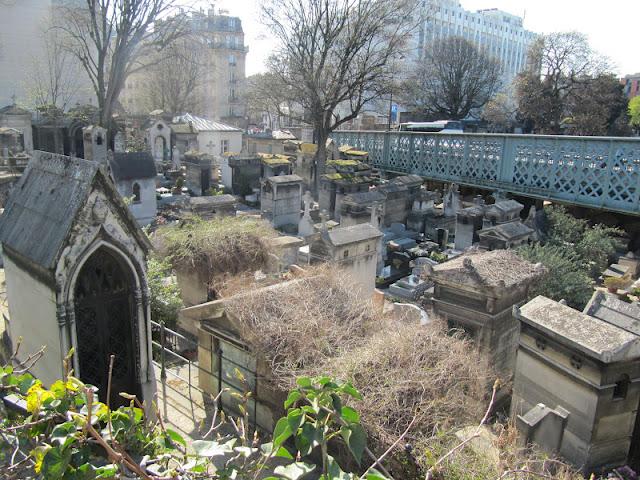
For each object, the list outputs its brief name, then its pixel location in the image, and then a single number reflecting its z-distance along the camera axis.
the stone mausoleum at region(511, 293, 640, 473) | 5.80
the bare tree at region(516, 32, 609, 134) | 37.62
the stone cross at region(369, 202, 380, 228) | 16.33
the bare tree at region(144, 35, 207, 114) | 44.81
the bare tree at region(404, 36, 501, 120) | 49.16
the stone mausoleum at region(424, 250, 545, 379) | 7.73
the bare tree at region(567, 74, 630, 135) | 35.53
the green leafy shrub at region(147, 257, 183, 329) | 8.93
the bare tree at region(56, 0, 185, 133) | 22.19
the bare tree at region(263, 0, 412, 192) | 23.75
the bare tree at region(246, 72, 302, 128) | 27.23
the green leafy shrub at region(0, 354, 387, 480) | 2.35
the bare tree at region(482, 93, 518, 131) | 44.56
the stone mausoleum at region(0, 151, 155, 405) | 5.18
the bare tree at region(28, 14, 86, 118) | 34.92
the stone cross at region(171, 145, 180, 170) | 28.70
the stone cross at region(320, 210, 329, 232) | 12.54
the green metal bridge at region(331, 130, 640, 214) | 15.34
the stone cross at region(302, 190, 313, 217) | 18.42
